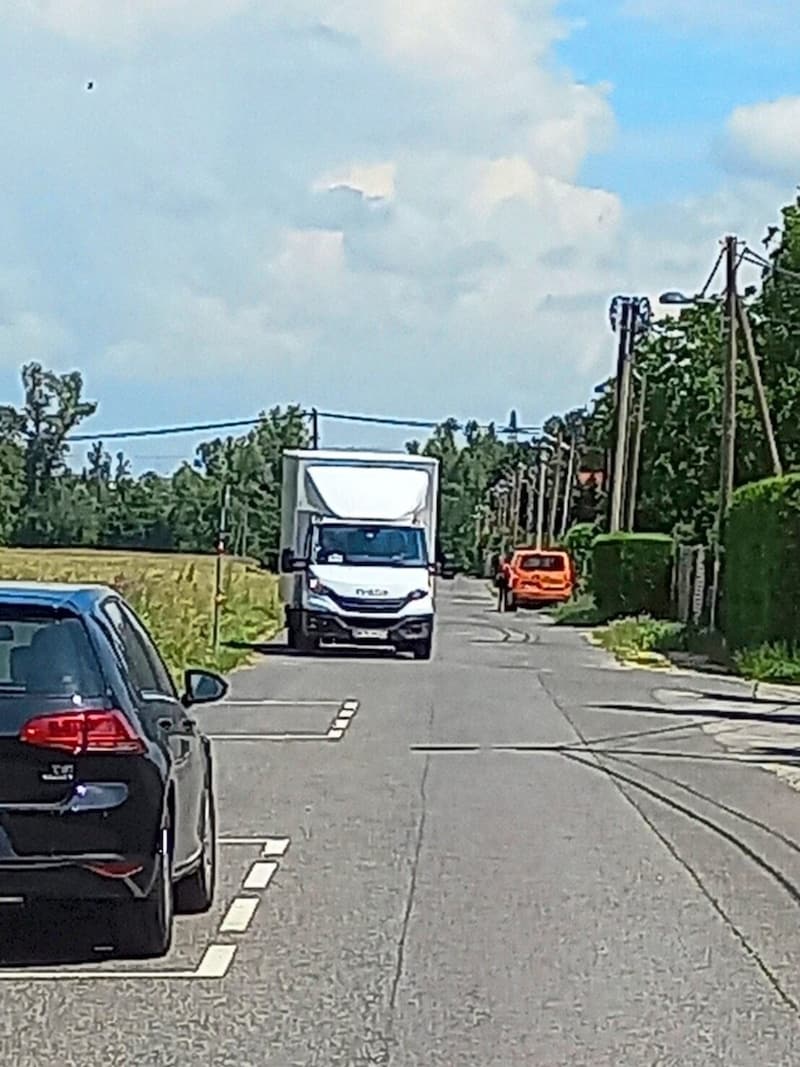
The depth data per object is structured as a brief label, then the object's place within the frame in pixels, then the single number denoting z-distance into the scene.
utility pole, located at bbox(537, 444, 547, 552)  110.62
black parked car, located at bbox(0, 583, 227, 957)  9.44
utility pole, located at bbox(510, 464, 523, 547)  129.75
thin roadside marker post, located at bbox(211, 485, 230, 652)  36.56
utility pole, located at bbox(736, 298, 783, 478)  44.12
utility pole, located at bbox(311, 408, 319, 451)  91.50
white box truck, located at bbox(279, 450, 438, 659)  35.53
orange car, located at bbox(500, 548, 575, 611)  67.25
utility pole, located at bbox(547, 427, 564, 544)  99.79
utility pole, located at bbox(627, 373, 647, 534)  65.31
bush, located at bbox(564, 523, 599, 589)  65.75
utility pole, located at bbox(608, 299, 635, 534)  60.97
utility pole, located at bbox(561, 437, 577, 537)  96.69
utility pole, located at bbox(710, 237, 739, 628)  42.75
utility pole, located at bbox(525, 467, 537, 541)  123.19
